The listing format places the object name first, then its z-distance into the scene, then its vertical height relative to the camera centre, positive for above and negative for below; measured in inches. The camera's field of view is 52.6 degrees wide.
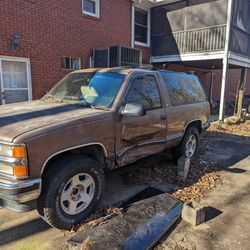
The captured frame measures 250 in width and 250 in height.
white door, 287.4 -3.9
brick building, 289.0 +56.4
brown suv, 104.7 -27.7
